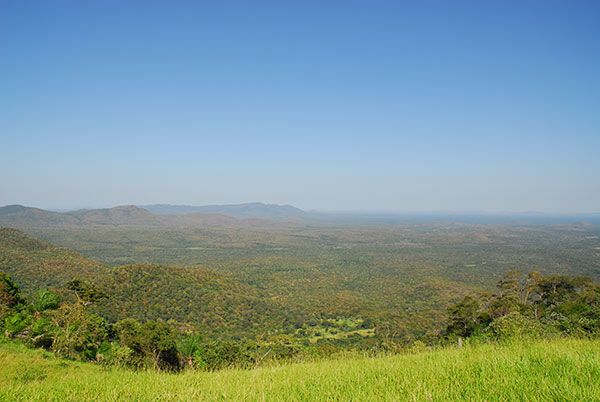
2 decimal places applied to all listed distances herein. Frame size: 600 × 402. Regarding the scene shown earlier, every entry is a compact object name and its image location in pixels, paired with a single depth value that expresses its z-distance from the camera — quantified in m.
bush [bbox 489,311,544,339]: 14.03
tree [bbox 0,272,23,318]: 18.78
